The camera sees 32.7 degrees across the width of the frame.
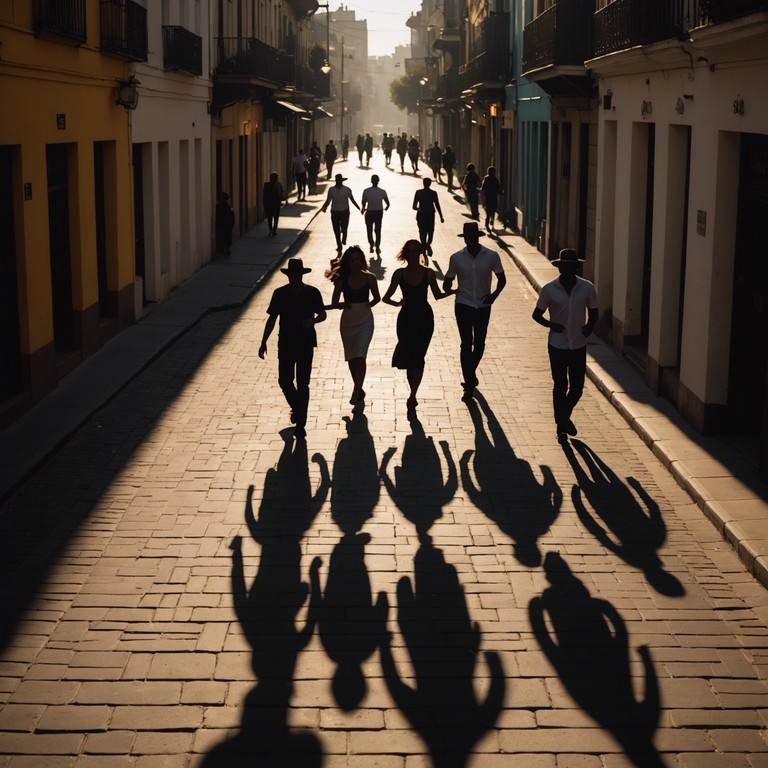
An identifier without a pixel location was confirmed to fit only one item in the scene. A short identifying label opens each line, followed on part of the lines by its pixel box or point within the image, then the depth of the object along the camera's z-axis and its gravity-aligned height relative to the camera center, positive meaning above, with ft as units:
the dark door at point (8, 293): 41.60 -5.07
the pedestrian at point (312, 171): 162.61 -4.41
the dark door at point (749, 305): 37.42 -4.81
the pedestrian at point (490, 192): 106.63 -4.45
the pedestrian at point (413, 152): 211.41 -2.53
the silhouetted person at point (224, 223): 89.66 -5.96
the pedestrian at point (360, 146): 242.17 -1.87
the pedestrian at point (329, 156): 192.03 -3.03
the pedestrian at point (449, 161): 167.84 -3.11
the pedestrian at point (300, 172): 147.13 -4.07
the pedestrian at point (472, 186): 114.42 -4.47
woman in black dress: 42.57 -5.76
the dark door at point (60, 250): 49.21 -4.40
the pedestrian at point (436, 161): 191.81 -3.73
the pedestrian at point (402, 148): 217.97 -1.98
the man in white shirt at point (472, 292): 44.70 -5.28
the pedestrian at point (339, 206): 91.50 -4.85
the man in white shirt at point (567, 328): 38.52 -5.53
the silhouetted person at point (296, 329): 39.91 -5.85
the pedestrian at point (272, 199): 105.50 -5.07
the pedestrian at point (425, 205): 88.98 -4.67
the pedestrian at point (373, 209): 88.89 -4.91
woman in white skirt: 42.32 -5.33
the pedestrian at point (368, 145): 241.04 -1.68
